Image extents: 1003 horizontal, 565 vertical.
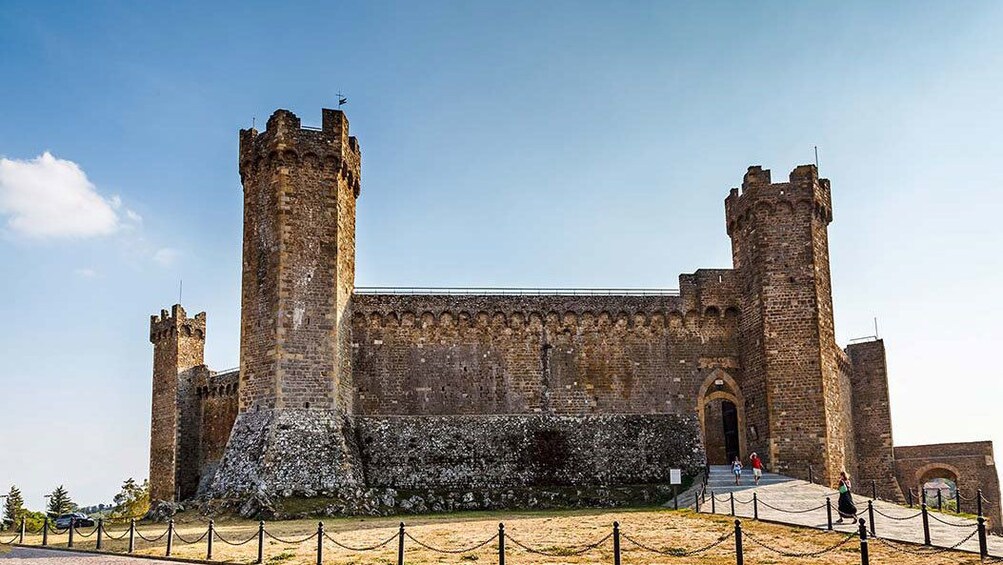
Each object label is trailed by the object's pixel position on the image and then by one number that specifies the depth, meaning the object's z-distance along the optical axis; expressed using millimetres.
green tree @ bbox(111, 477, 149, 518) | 56388
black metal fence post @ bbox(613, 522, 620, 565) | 15303
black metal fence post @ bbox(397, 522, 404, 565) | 16328
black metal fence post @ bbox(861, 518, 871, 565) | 13781
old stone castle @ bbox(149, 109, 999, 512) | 29797
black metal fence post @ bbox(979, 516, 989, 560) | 15773
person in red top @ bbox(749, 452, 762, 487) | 29227
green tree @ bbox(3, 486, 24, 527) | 64062
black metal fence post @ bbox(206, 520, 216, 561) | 18239
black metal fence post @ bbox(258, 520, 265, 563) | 17525
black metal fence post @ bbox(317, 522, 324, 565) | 16898
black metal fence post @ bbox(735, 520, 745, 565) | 15477
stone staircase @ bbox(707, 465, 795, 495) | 28609
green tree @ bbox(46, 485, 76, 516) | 70250
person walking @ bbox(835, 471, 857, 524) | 20906
